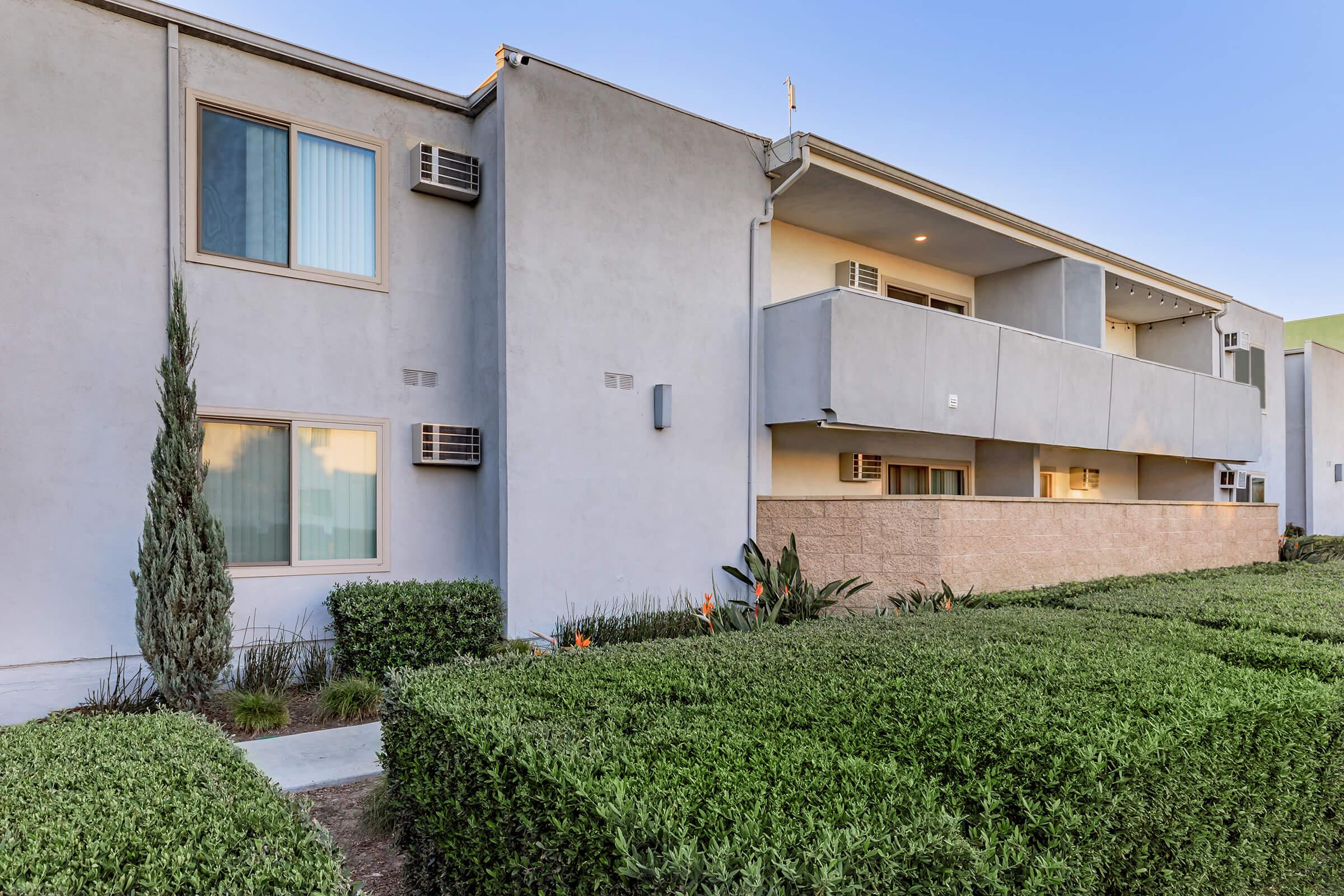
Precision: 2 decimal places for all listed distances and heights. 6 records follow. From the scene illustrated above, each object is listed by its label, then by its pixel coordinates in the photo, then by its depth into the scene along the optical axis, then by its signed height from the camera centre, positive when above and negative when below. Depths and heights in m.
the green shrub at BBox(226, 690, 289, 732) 6.00 -1.97
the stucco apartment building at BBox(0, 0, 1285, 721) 6.55 +1.23
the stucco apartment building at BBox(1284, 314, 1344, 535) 20.62 +0.65
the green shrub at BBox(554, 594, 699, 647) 8.25 -1.76
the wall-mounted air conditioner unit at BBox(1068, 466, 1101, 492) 15.71 -0.34
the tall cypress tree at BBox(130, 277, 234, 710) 5.99 -0.82
